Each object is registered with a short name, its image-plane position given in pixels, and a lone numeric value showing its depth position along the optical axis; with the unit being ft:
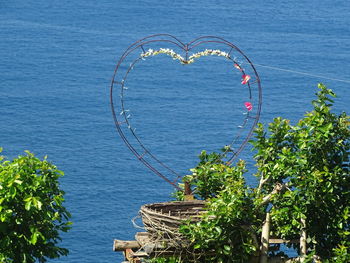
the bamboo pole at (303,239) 59.26
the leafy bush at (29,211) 55.14
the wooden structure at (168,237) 57.64
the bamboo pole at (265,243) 58.84
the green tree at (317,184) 58.43
